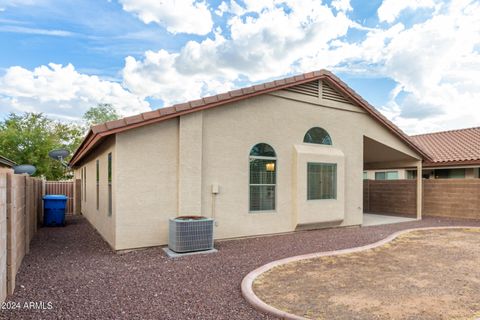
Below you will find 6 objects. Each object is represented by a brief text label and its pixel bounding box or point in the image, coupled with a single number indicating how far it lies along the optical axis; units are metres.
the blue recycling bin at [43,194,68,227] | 12.05
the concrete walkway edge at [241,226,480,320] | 4.11
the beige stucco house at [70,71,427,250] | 7.61
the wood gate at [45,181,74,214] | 16.36
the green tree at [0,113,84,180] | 27.22
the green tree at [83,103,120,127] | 42.91
